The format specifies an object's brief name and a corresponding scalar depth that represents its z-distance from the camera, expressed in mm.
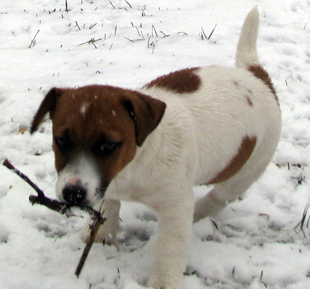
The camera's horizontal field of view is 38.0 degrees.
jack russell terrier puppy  2350
